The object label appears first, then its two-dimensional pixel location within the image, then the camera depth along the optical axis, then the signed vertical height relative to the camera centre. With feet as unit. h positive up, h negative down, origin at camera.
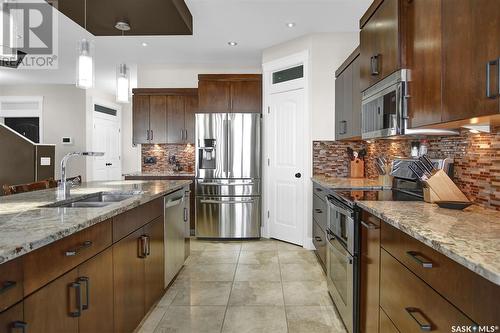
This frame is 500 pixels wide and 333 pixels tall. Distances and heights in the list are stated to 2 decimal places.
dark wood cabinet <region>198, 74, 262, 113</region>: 16.65 +3.45
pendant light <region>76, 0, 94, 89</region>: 7.98 +2.28
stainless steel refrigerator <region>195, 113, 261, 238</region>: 16.10 -0.65
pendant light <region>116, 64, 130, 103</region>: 9.62 +2.25
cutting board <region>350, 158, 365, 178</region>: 13.53 -0.18
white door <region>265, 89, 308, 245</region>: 14.76 -0.03
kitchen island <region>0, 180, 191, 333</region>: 3.63 -1.39
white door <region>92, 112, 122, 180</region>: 26.35 +1.36
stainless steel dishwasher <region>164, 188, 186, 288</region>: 9.70 -2.13
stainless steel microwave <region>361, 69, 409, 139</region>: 6.55 +1.25
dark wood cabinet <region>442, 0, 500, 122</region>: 3.96 +1.38
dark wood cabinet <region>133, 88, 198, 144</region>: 18.52 +2.61
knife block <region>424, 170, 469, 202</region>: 6.11 -0.44
